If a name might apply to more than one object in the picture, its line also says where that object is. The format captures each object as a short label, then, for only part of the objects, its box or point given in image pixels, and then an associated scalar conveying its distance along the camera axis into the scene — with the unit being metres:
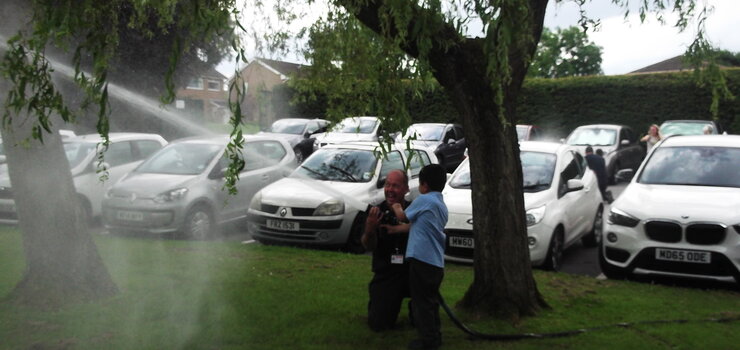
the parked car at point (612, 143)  21.22
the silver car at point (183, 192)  10.64
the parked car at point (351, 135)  21.33
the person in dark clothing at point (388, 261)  5.50
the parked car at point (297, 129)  23.21
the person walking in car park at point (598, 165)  13.59
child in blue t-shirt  5.30
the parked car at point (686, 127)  22.67
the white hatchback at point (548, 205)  9.15
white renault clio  10.08
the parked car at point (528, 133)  23.89
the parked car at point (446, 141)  21.52
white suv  7.65
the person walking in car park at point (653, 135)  18.25
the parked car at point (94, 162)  11.71
